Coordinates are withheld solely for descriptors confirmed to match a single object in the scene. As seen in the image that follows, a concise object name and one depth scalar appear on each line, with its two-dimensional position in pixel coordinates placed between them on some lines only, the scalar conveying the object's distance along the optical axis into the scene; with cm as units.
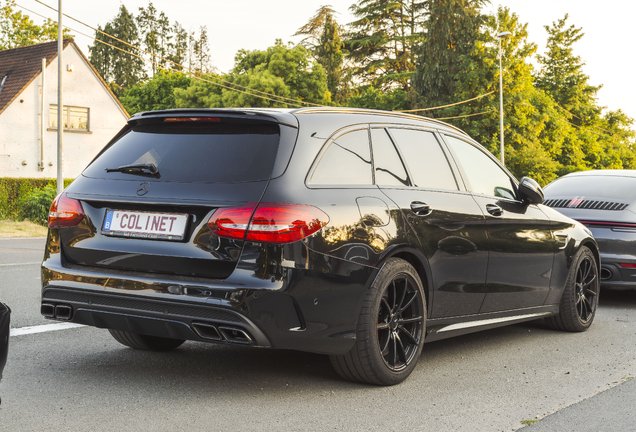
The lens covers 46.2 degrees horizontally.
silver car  782
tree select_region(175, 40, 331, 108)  5366
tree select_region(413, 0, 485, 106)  5406
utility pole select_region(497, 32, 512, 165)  4120
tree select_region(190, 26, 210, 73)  8369
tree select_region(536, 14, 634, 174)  5988
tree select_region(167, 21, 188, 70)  8469
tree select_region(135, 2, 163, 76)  8681
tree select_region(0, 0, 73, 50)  4994
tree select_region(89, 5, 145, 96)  8238
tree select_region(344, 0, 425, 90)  6203
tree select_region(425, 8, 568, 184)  4753
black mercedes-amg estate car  384
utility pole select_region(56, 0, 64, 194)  2356
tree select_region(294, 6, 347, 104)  6662
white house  3191
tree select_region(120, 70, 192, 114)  6738
